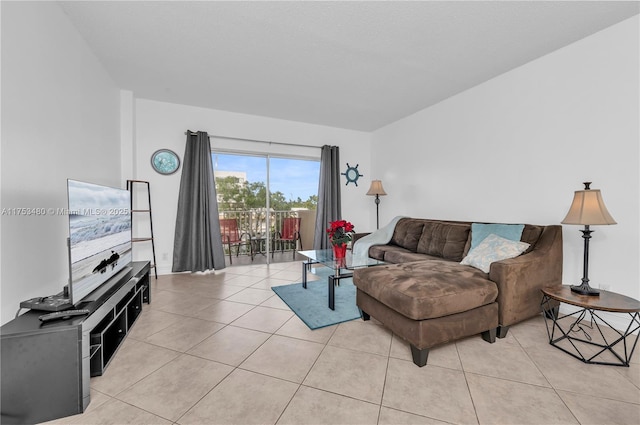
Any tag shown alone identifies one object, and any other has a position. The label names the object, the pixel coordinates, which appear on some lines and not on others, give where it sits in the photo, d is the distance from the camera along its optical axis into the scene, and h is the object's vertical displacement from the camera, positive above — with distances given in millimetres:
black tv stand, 1216 -768
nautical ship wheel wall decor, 5314 +636
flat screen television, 1510 -207
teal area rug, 2375 -1014
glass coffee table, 2592 -637
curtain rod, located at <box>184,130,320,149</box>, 3972 +1103
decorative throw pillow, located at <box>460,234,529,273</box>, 2229 -401
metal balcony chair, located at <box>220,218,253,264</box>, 4641 -468
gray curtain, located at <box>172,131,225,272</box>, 3904 -76
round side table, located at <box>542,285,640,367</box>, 1694 -1010
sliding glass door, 4566 +157
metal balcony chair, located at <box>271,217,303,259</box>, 5188 -514
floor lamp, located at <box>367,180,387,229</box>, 4793 +305
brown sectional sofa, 1717 -630
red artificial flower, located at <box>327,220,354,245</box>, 2994 -298
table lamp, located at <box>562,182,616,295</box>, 1888 -69
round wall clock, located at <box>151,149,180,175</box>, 3873 +664
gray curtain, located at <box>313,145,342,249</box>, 4875 +204
